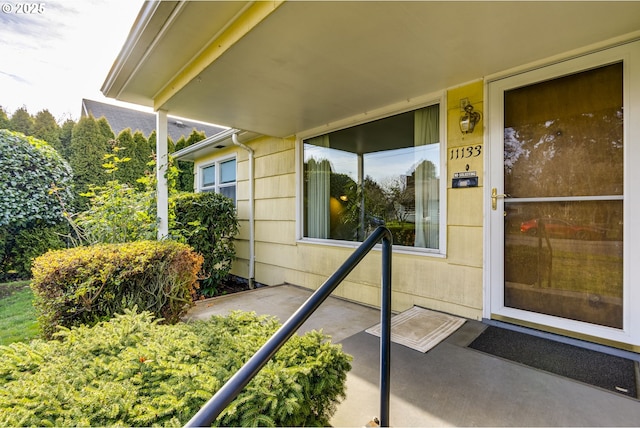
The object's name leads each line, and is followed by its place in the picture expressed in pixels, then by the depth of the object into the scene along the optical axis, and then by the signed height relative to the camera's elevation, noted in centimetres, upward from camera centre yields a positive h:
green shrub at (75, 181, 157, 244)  344 -6
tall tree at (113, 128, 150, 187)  769 +159
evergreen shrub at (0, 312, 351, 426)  100 -66
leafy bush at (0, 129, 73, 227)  526 +65
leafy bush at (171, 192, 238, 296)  504 -27
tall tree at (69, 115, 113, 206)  689 +147
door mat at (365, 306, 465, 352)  242 -106
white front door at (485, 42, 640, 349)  217 +14
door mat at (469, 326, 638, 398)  184 -105
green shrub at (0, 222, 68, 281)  546 -61
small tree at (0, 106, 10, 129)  616 +202
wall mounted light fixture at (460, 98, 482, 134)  283 +94
